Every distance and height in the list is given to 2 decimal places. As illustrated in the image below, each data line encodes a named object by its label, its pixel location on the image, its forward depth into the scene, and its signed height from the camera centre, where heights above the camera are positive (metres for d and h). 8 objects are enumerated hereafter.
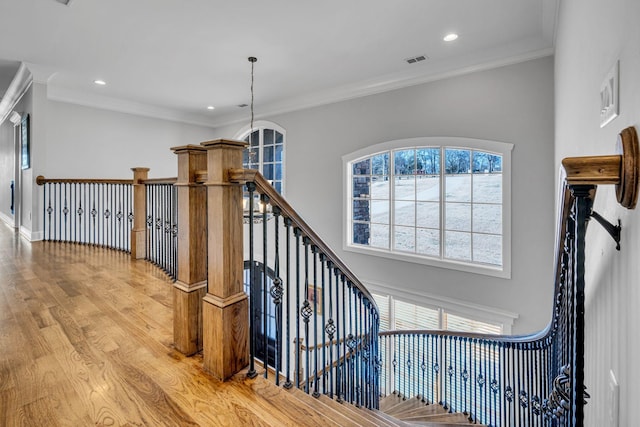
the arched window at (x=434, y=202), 4.25 +0.08
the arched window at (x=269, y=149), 6.81 +1.27
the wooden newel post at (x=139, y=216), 3.98 -0.08
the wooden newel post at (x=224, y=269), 1.60 -0.31
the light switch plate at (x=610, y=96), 1.07 +0.39
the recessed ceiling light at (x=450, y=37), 3.78 +1.99
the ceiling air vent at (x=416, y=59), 4.34 +2.01
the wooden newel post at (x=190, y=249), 1.80 -0.22
